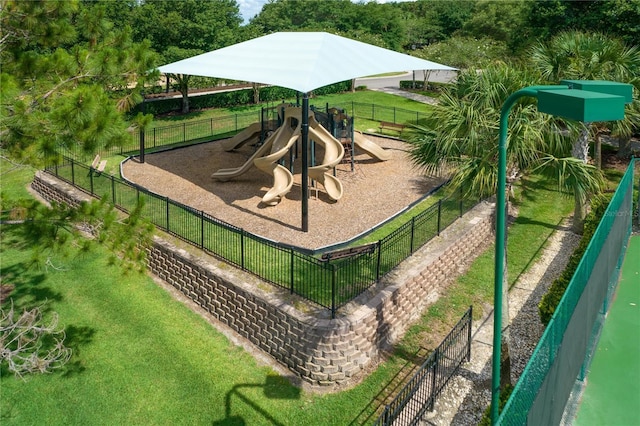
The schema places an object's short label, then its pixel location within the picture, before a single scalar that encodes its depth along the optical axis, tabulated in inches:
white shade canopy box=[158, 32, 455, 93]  524.7
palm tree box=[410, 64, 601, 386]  350.3
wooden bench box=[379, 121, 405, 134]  1012.5
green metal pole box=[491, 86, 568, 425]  206.9
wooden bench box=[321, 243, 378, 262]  435.2
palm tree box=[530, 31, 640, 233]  538.9
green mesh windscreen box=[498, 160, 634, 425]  218.8
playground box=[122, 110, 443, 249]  560.4
